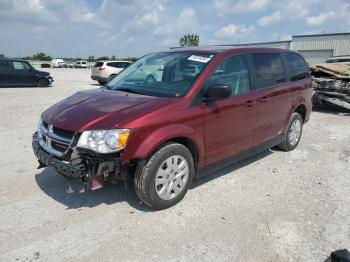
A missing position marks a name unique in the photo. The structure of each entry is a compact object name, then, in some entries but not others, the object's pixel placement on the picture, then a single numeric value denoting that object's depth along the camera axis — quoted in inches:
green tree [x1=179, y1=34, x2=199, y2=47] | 2746.1
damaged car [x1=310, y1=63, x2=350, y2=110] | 436.5
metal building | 1398.9
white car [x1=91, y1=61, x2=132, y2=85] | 810.2
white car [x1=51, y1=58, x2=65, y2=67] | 2430.9
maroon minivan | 140.9
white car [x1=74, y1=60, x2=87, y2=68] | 2314.2
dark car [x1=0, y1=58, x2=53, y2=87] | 705.6
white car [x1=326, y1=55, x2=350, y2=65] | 648.6
